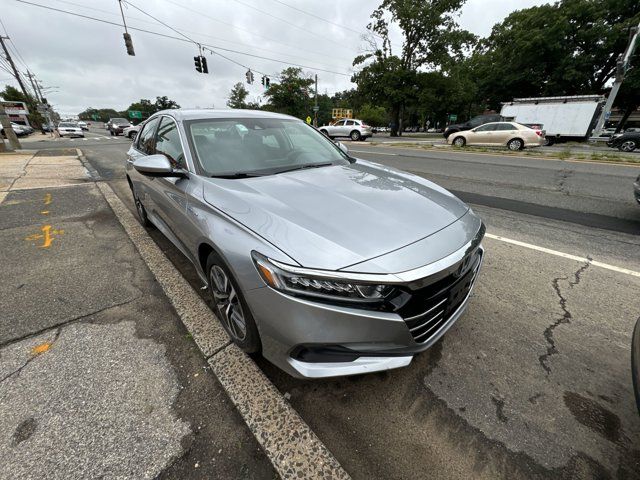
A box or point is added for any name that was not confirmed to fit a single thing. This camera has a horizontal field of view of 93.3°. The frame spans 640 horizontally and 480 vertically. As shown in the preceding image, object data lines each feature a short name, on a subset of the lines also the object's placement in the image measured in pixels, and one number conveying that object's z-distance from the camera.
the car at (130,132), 21.88
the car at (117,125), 29.69
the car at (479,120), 22.53
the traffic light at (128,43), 15.71
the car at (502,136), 14.53
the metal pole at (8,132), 13.53
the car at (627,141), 14.96
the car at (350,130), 23.88
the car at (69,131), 28.27
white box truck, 19.73
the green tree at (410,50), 30.33
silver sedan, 1.44
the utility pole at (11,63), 28.80
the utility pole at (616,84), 20.45
